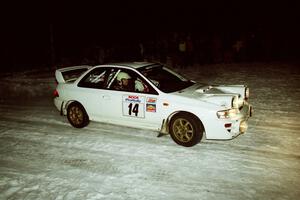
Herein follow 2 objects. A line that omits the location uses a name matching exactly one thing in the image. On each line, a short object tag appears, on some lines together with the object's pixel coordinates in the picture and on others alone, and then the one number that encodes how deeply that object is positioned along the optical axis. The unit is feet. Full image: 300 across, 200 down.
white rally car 20.08
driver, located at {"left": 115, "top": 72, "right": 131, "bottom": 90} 22.97
